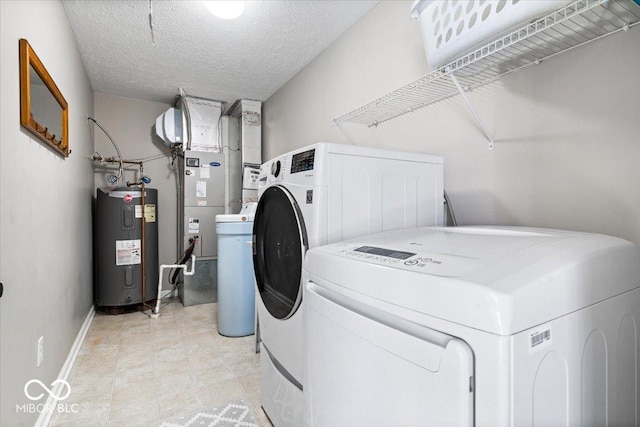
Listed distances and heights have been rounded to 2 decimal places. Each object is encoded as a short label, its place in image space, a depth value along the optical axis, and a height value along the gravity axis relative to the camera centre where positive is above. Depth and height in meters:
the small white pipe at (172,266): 3.25 -0.65
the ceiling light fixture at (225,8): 1.97 +1.27
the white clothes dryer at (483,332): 0.54 -0.24
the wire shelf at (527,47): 0.92 +0.58
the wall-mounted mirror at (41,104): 1.40 +0.57
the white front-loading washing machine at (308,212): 1.20 +0.00
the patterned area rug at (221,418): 1.61 -1.05
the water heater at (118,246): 3.25 -0.33
